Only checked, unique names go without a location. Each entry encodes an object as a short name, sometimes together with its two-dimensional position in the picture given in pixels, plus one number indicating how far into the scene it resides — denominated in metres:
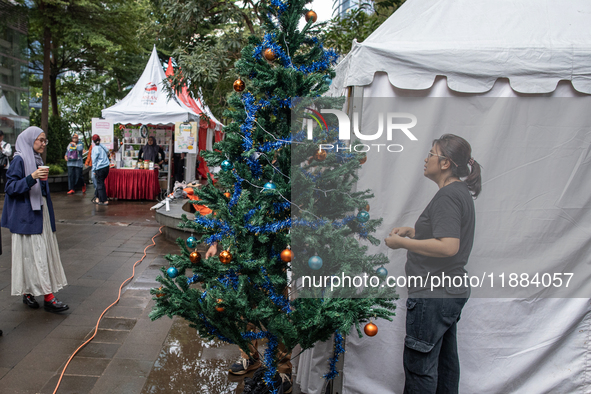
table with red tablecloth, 12.45
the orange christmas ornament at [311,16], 2.59
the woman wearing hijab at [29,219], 4.18
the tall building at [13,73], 14.46
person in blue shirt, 11.39
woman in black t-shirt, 2.46
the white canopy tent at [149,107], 12.02
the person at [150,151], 12.83
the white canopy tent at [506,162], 2.84
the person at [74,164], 13.04
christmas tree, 2.43
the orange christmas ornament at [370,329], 2.43
